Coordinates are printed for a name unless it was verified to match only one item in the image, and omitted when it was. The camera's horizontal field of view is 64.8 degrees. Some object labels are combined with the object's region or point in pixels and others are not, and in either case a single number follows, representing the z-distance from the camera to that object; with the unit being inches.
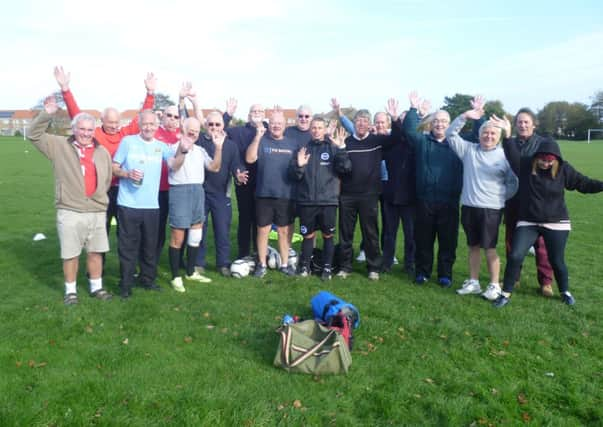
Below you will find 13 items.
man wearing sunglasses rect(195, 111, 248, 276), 282.8
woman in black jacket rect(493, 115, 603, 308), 234.7
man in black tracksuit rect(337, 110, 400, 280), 276.2
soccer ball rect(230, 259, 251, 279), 286.5
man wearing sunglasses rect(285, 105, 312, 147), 288.5
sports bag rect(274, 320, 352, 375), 169.8
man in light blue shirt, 237.0
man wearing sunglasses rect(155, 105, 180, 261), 271.6
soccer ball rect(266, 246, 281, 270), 303.1
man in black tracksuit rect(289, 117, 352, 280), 272.1
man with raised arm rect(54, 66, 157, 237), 240.6
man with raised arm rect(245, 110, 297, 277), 279.9
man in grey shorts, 255.1
